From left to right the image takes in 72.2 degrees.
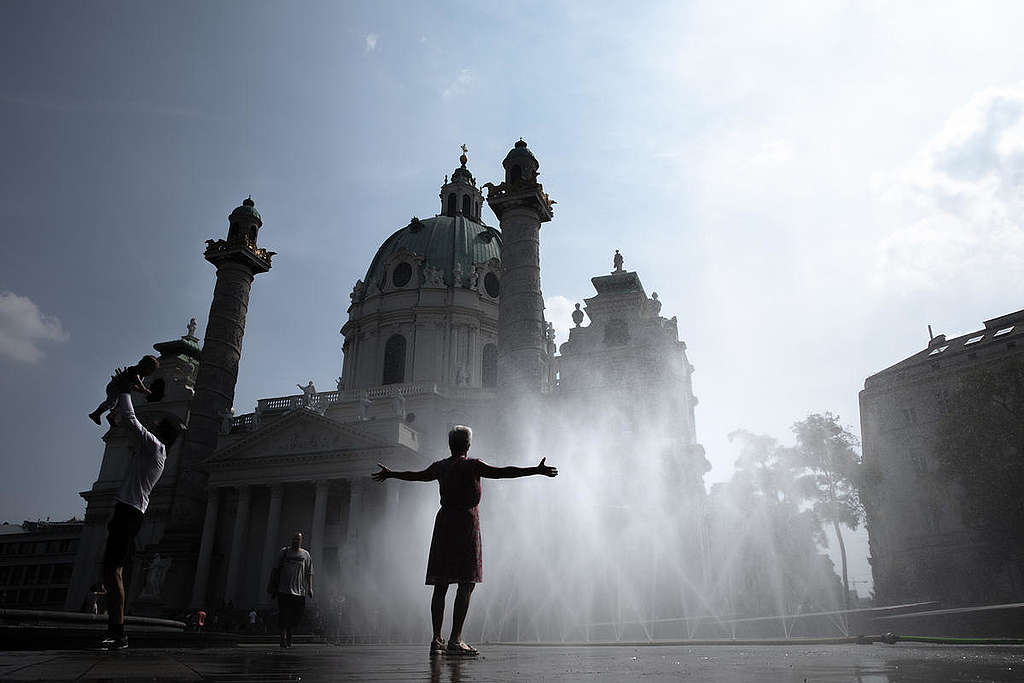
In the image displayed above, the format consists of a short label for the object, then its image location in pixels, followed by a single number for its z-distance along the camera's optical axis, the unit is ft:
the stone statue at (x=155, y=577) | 110.93
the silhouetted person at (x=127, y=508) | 21.89
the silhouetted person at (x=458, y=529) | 22.20
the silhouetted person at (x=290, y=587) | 39.91
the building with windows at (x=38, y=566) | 240.94
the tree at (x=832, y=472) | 138.92
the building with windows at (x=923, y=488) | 120.47
